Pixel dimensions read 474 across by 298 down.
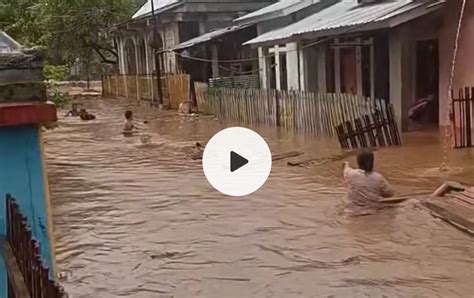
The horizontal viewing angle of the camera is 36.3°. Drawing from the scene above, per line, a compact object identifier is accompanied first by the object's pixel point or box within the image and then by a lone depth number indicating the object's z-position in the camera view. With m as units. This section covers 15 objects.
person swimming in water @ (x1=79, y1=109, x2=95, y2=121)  27.81
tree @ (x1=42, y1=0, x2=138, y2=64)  41.00
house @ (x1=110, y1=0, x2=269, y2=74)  32.69
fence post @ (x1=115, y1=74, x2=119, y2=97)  44.57
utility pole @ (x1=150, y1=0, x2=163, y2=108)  32.38
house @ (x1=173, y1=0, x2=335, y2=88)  25.10
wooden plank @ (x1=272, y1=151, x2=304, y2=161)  14.46
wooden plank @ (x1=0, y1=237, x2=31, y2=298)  3.13
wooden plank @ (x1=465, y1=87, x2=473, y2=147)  14.05
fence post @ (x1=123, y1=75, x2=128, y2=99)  41.88
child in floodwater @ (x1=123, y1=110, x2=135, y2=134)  21.31
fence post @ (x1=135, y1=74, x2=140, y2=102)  38.97
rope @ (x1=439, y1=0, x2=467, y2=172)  14.37
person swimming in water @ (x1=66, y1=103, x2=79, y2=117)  29.91
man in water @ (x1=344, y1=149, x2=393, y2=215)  8.99
